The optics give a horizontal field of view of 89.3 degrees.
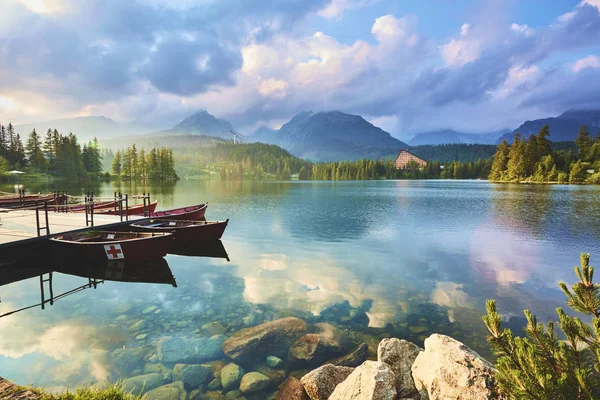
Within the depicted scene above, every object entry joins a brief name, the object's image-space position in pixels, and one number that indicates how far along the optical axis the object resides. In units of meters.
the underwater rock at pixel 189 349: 9.37
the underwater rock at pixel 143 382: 7.96
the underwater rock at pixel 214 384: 8.07
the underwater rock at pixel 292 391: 7.39
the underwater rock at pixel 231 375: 8.13
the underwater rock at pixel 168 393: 7.61
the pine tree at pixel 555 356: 3.84
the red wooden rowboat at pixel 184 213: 29.15
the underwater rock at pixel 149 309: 12.75
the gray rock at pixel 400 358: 6.91
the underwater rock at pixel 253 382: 7.91
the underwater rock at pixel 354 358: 8.94
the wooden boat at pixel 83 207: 34.45
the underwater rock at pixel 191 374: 8.23
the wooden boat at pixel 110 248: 18.03
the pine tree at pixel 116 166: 162.00
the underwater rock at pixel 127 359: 8.85
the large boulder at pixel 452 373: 5.52
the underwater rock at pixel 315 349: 9.17
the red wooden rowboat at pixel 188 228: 24.72
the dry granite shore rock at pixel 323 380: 7.30
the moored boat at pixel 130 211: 31.55
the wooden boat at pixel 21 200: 35.17
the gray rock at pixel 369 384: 5.96
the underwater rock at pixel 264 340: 9.52
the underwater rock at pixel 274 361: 9.00
